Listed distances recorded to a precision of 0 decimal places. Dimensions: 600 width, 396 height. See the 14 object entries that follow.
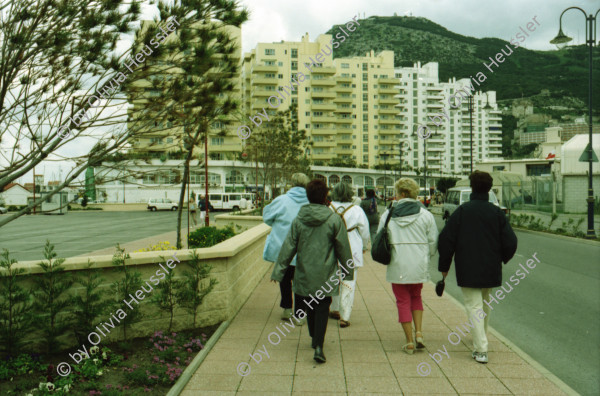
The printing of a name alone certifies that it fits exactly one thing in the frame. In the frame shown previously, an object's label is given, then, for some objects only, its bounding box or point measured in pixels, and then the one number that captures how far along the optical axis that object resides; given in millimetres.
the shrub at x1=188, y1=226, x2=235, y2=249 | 10234
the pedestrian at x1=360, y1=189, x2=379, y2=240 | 13773
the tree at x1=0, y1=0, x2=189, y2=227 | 4379
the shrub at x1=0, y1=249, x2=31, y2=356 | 4641
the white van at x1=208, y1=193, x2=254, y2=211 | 58184
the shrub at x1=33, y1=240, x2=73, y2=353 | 4844
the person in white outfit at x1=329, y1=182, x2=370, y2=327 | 6367
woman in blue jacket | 6531
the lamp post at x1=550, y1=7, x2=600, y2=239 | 18858
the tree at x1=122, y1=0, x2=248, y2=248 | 4609
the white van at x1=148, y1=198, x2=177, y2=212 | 61344
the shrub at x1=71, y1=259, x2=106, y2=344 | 5016
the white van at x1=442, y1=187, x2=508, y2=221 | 23562
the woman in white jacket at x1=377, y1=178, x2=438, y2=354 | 5219
